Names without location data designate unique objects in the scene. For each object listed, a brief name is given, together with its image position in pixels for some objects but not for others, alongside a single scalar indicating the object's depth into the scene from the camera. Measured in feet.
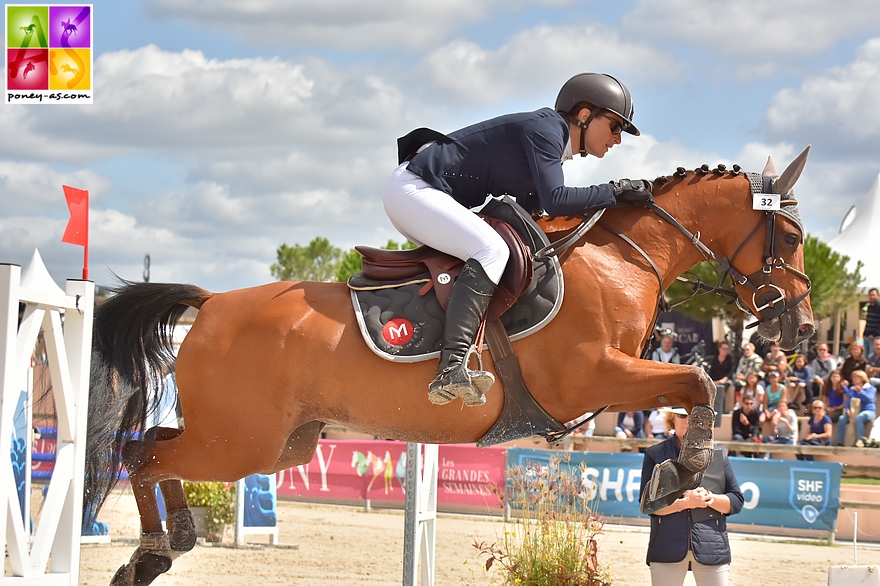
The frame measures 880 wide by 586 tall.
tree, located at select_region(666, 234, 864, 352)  136.98
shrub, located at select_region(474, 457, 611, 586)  33.91
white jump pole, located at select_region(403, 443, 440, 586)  37.63
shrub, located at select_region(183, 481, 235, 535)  62.44
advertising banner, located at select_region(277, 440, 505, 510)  74.74
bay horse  26.32
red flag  29.01
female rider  25.71
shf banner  63.26
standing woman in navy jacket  31.22
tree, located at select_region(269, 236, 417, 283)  434.30
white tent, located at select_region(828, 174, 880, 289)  140.77
